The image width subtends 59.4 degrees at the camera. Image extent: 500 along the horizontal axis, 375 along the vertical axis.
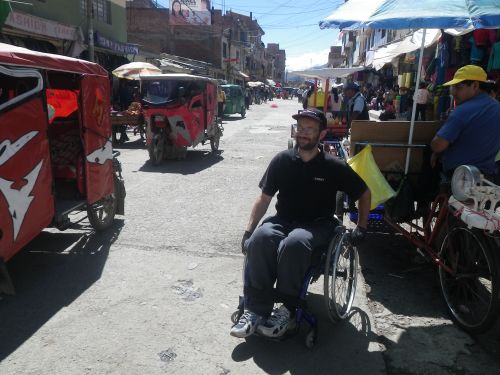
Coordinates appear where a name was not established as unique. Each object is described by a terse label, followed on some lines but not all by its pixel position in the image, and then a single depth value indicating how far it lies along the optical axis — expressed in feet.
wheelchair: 10.19
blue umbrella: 11.14
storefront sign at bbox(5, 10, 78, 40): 42.38
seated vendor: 12.16
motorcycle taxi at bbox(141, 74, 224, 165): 34.65
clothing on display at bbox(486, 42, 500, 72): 20.42
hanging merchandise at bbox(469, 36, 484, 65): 22.47
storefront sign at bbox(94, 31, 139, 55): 60.95
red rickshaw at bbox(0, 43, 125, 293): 11.60
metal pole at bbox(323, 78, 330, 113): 36.80
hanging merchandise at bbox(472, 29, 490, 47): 21.80
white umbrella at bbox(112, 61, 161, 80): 49.26
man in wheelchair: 10.09
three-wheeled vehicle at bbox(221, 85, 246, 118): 84.33
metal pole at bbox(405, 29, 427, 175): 14.16
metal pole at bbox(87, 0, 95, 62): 53.01
